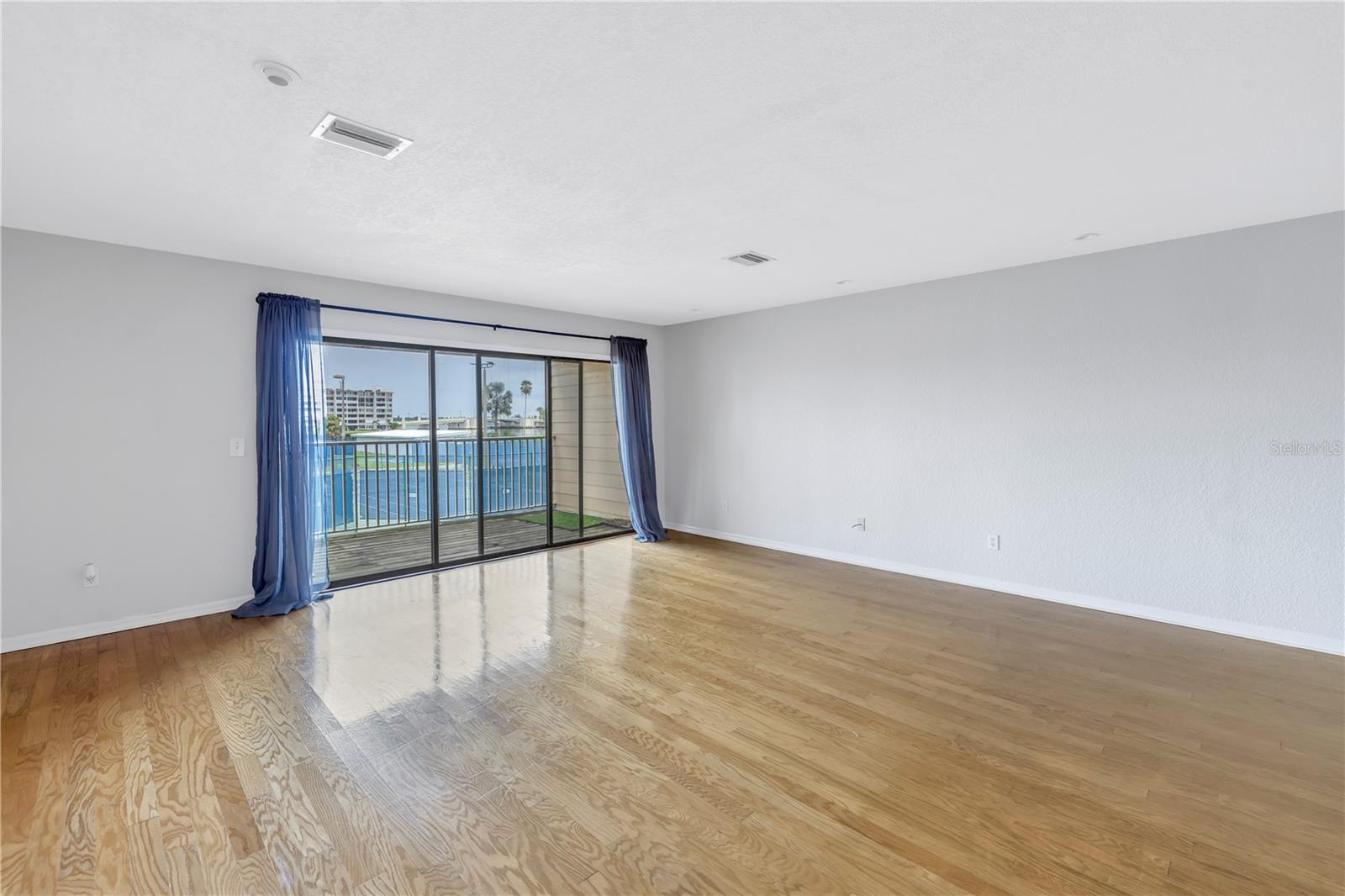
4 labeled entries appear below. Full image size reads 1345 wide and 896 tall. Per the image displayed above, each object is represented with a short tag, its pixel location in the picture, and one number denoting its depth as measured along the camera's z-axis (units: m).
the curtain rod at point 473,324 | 4.66
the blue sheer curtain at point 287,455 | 4.11
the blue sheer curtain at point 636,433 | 6.50
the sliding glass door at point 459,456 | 5.25
